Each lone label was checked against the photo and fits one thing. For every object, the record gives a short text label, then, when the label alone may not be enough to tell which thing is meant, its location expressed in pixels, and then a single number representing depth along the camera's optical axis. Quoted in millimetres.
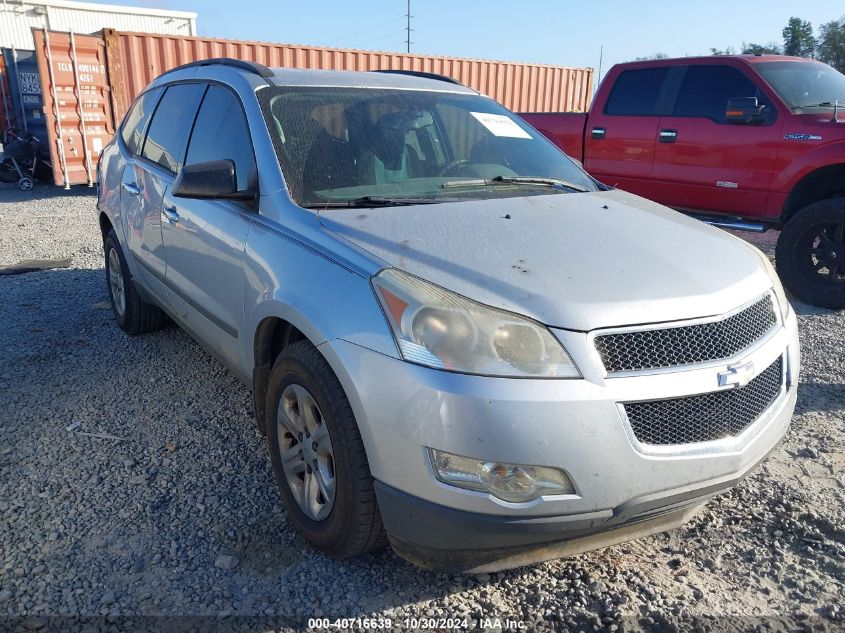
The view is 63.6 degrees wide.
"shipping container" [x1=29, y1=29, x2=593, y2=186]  11312
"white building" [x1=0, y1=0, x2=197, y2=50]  30344
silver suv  1977
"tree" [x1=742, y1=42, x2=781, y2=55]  30391
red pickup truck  5684
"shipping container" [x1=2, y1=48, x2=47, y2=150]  12992
